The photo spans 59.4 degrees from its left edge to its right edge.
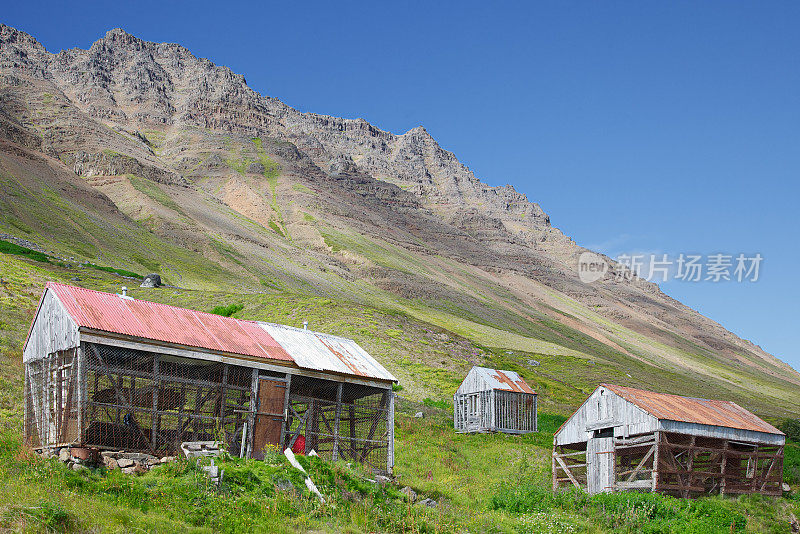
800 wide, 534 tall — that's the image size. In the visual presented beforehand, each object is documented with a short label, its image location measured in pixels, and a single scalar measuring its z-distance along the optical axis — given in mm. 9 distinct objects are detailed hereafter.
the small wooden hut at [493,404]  45594
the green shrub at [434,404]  49938
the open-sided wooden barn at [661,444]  28750
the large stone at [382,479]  24375
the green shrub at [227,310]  65562
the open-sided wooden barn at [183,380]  21625
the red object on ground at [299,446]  26031
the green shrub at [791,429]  52906
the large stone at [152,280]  81312
